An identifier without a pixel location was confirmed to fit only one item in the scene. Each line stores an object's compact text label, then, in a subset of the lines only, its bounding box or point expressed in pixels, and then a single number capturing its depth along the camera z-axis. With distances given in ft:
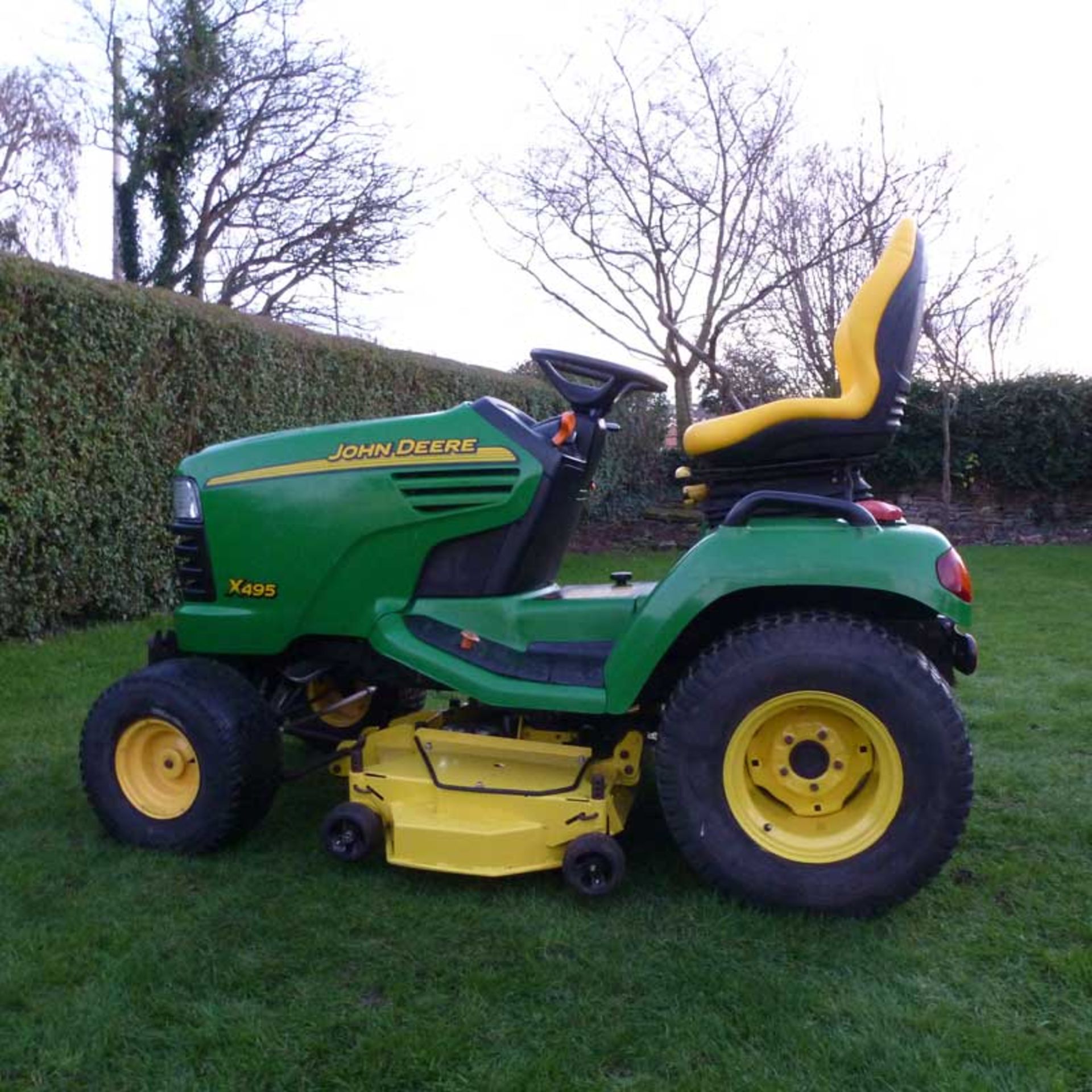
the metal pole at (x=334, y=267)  63.72
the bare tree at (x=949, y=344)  51.44
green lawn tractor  9.76
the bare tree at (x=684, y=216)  49.16
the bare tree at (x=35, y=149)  62.49
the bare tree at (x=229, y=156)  60.34
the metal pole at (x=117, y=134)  60.18
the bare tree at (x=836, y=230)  50.26
